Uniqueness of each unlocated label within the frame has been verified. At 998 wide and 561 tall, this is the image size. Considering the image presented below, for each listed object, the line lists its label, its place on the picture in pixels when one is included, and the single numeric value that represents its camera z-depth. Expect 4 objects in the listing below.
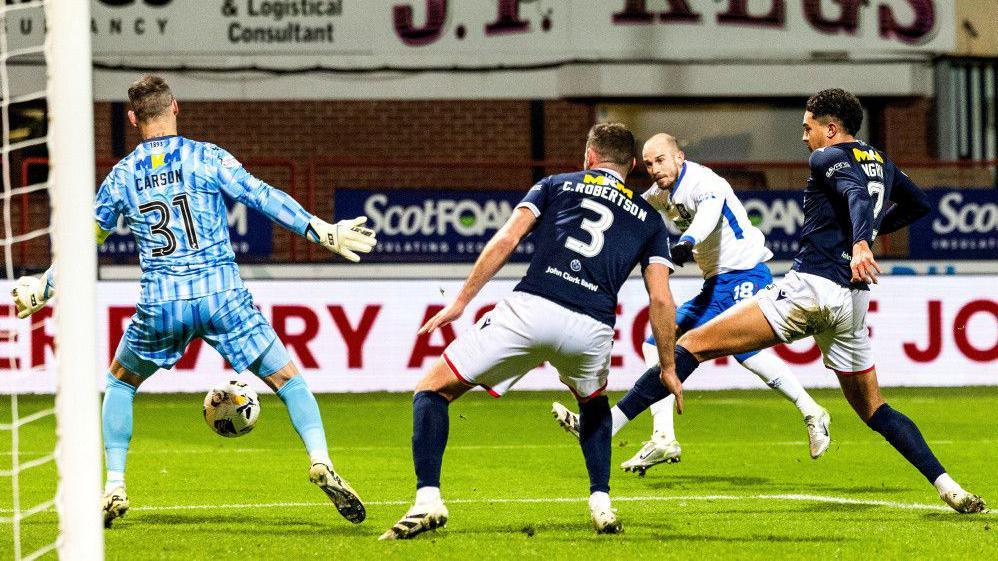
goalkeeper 15.15
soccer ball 17.05
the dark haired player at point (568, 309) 14.12
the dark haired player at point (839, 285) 15.83
